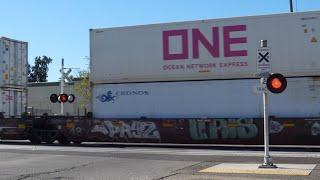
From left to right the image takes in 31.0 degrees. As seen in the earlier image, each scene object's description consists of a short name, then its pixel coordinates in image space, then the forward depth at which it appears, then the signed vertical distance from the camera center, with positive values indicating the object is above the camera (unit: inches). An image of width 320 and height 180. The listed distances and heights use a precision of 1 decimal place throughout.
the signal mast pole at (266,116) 568.1 -1.0
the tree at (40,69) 4151.1 +357.0
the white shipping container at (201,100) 858.8 +25.8
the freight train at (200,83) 856.3 +53.1
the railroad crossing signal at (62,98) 1099.5 +38.1
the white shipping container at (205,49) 853.2 +107.0
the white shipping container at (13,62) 1054.6 +104.9
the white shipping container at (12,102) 1062.4 +31.5
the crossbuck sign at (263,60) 577.3 +55.4
